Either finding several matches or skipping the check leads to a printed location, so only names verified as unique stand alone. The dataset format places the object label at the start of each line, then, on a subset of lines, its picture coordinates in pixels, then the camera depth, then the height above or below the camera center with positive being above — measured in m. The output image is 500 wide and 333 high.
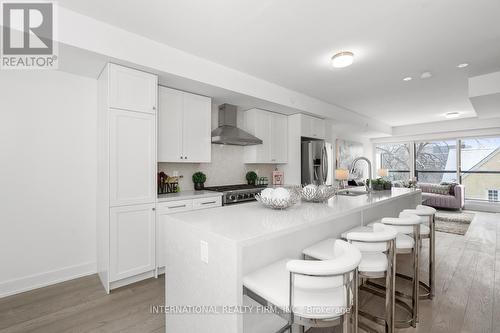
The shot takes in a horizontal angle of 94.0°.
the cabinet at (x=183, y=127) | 3.09 +0.56
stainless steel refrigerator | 4.65 +0.10
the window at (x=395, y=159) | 8.17 +0.30
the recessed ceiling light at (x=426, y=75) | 3.40 +1.37
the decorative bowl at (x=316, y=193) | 2.07 -0.23
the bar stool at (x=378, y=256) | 1.44 -0.61
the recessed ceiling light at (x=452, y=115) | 5.91 +1.37
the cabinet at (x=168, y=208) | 2.74 -0.52
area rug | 4.56 -1.22
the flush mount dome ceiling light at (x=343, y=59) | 2.76 +1.29
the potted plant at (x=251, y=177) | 4.49 -0.20
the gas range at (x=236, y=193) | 3.37 -0.39
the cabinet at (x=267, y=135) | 4.32 +0.61
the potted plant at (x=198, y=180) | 3.67 -0.21
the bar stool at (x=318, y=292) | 0.99 -0.61
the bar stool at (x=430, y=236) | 2.19 -0.66
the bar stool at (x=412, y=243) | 1.80 -0.61
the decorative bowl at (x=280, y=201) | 1.72 -0.26
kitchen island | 1.19 -0.53
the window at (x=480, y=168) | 6.61 -0.02
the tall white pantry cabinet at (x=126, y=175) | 2.41 -0.09
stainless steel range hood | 3.64 +0.57
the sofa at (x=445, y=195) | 6.34 -0.79
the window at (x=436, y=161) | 7.23 +0.19
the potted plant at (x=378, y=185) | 3.29 -0.25
